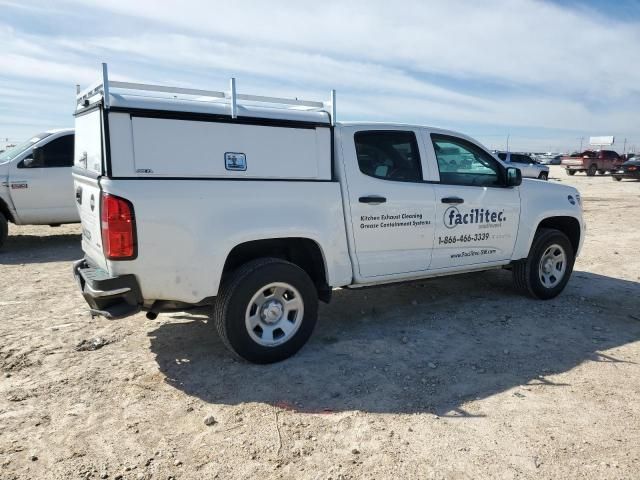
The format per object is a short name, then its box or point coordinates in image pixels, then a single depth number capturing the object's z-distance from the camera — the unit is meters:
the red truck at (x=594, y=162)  33.03
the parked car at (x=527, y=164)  26.64
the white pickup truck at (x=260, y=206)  3.50
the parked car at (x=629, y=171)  27.59
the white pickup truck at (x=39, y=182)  8.45
